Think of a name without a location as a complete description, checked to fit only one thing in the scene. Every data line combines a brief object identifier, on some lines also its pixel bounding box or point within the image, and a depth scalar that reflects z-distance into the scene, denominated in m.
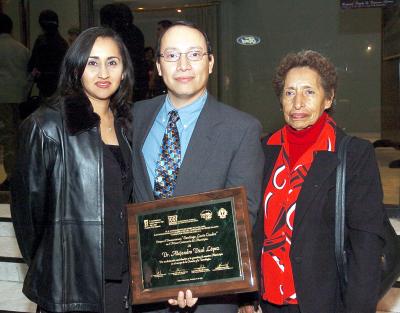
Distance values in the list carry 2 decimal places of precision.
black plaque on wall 5.38
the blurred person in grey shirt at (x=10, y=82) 6.49
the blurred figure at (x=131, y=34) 6.04
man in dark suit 2.22
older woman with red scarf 2.21
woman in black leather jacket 2.29
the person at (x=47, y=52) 6.36
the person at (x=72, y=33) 6.24
